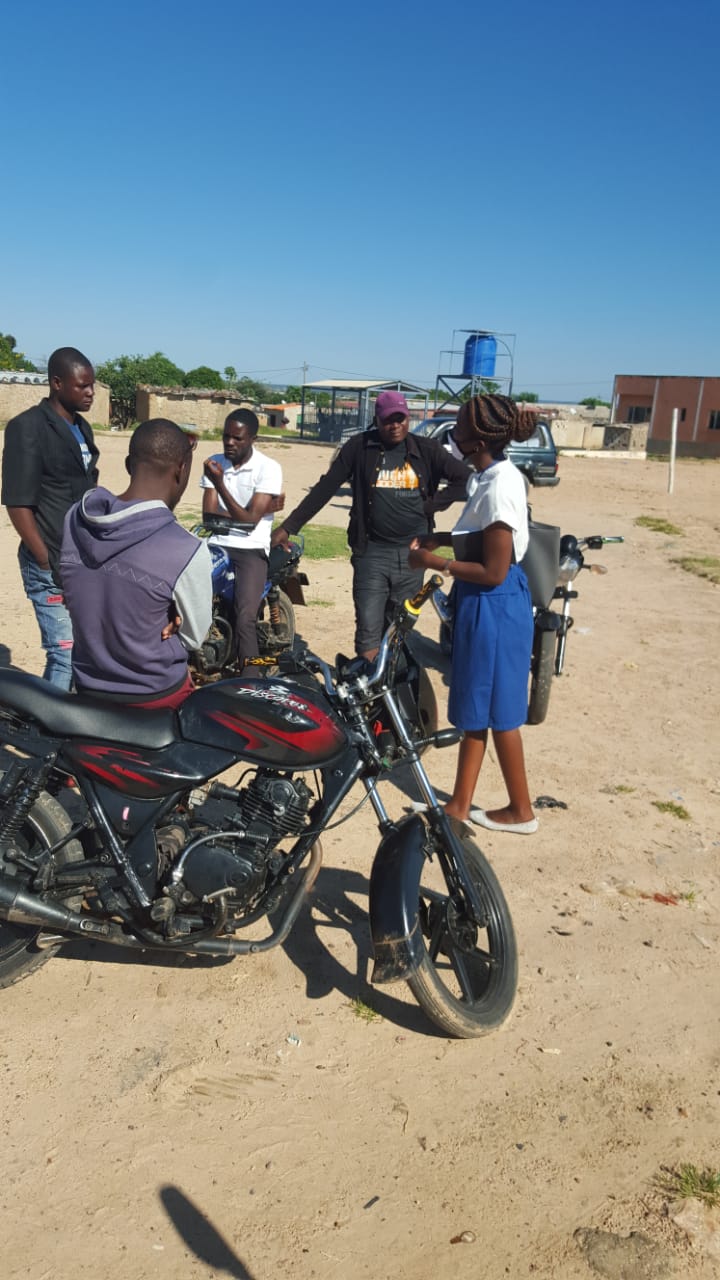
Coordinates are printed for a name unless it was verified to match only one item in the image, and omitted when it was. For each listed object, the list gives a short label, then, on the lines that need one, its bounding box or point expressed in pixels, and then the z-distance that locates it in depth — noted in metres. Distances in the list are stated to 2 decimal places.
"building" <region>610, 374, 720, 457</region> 43.44
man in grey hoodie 2.72
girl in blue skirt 3.72
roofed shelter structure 33.69
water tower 30.23
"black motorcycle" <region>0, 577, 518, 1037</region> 2.74
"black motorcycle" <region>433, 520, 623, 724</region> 5.50
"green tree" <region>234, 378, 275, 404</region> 82.94
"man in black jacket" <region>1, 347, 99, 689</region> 4.13
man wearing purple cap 5.20
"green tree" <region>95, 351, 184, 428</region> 54.28
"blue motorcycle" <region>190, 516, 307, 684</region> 6.03
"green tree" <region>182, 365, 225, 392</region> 68.44
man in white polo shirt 5.86
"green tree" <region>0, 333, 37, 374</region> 55.81
